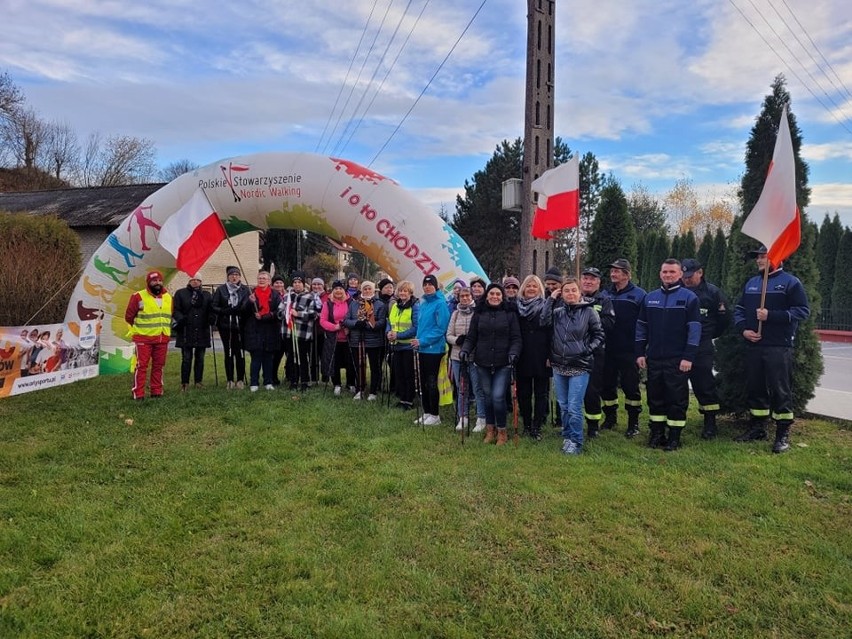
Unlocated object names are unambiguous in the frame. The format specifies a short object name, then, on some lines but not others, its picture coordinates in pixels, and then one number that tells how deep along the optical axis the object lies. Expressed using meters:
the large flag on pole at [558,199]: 7.32
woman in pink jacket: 8.19
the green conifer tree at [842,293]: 21.22
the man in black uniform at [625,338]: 6.29
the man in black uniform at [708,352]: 6.13
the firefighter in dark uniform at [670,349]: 5.60
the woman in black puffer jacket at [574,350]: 5.52
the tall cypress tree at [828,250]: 22.20
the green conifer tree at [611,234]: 9.37
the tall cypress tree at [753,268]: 6.40
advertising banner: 6.48
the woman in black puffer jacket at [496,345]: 5.87
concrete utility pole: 8.89
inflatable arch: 7.88
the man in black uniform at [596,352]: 6.08
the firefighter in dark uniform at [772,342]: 5.61
